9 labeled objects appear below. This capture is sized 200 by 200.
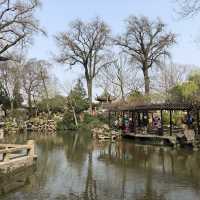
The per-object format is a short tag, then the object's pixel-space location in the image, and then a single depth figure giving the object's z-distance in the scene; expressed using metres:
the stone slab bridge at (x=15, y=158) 8.08
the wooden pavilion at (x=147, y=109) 15.11
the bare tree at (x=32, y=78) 31.84
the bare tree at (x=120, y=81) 30.60
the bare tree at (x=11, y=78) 30.37
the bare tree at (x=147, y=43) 25.30
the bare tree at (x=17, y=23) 14.79
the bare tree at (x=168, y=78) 33.40
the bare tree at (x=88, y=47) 27.28
